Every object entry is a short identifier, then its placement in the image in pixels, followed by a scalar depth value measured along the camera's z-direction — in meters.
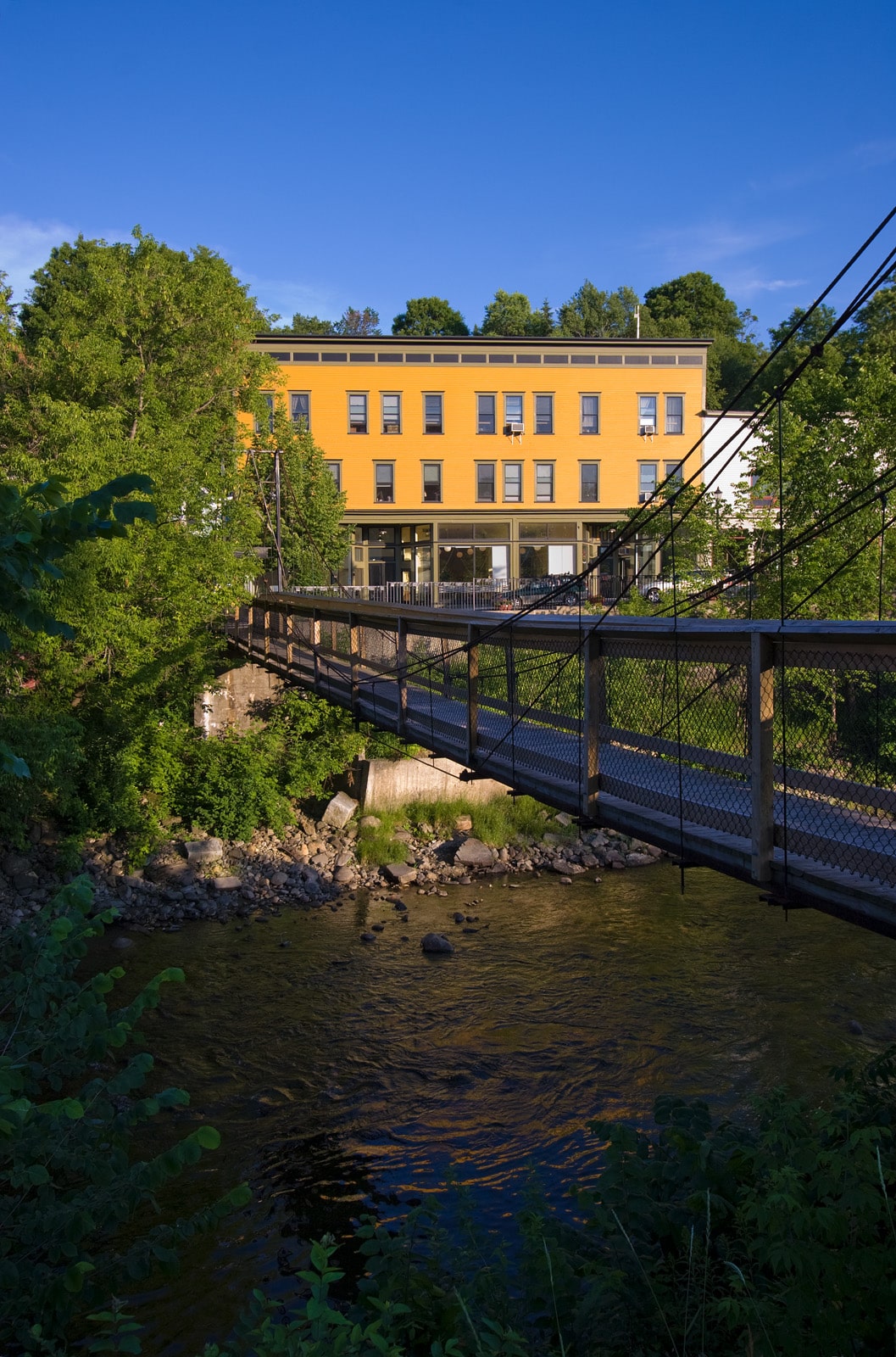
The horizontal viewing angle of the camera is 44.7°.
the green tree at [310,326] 74.97
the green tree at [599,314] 67.25
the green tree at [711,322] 61.70
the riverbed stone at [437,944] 14.58
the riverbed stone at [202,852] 18.56
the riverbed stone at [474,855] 19.09
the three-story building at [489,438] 37.47
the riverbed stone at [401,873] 18.33
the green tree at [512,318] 65.50
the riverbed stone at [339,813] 20.89
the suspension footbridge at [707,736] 4.74
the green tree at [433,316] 64.50
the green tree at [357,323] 77.44
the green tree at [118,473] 17.28
